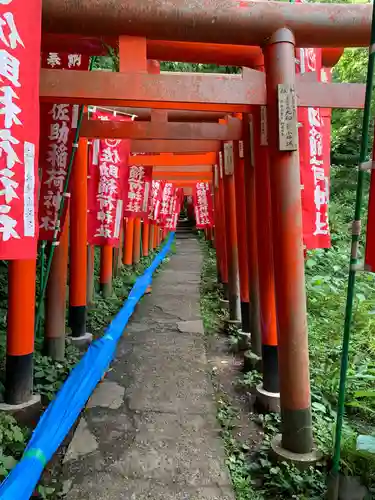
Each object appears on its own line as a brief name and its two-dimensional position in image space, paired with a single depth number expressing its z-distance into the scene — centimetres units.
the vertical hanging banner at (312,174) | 350
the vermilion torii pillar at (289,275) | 310
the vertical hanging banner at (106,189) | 588
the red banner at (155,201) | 1450
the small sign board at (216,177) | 958
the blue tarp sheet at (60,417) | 256
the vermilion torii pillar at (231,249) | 725
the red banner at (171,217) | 1941
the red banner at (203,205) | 1662
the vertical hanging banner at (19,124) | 221
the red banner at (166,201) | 1668
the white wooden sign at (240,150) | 538
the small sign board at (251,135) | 454
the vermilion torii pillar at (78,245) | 577
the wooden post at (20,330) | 371
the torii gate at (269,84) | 285
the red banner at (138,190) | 914
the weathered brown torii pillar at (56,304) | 503
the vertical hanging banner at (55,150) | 408
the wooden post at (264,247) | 379
